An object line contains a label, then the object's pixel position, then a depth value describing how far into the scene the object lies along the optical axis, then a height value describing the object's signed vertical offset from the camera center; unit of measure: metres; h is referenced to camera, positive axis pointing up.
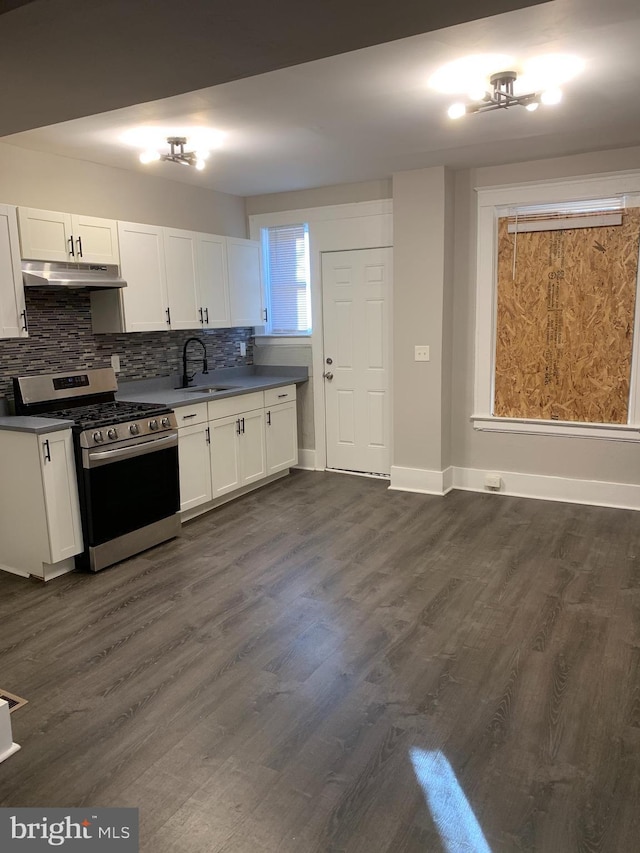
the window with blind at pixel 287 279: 5.61 +0.47
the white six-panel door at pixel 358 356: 5.20 -0.23
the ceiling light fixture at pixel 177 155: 3.76 +1.08
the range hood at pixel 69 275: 3.54 +0.36
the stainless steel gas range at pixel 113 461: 3.54 -0.74
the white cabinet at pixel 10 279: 3.39 +0.33
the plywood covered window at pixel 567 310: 4.33 +0.09
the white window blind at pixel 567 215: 4.29 +0.76
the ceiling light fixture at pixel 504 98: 2.81 +1.04
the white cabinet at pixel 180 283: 4.16 +0.38
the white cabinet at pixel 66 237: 3.52 +0.59
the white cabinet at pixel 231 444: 4.32 -0.85
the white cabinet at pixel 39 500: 3.38 -0.89
